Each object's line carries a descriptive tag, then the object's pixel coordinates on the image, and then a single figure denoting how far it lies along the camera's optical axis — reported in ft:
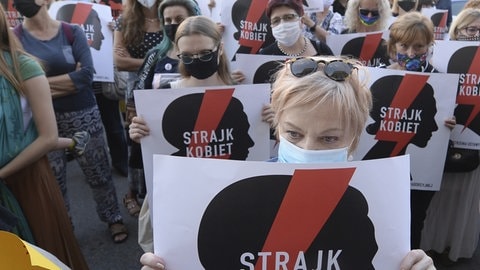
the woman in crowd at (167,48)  8.79
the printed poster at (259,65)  8.64
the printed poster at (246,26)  11.39
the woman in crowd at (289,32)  9.45
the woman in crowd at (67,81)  9.11
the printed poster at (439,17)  14.03
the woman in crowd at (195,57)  7.20
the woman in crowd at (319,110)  4.06
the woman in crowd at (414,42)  8.25
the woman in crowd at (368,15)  11.42
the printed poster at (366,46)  10.30
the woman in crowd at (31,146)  6.30
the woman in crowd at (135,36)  10.98
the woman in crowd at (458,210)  9.21
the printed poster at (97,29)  12.10
